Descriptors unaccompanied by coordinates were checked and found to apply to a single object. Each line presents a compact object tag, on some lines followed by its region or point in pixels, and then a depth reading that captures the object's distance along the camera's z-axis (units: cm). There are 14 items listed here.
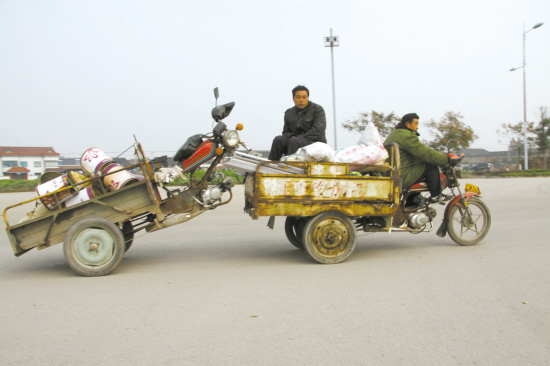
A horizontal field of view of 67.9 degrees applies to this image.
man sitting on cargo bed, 558
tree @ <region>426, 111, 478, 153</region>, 2731
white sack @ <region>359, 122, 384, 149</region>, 530
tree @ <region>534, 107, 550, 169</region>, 3446
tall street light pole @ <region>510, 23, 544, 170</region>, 3033
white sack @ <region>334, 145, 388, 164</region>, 512
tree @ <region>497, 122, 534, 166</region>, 3478
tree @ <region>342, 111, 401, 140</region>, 2595
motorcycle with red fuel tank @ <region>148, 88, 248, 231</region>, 491
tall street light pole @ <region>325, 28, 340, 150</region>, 2159
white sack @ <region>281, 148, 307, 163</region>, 500
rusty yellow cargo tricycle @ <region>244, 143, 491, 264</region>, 482
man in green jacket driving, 554
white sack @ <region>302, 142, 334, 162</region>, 489
